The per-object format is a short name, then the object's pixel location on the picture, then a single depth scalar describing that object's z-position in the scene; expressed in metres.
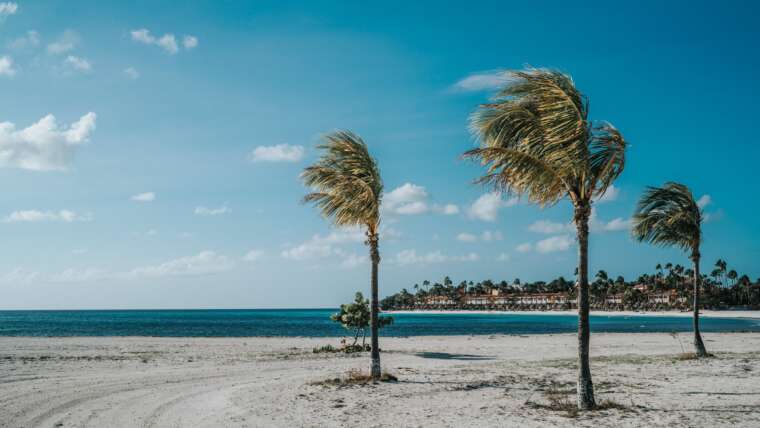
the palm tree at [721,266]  168.50
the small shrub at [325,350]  27.98
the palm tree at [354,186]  15.52
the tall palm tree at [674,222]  20.12
